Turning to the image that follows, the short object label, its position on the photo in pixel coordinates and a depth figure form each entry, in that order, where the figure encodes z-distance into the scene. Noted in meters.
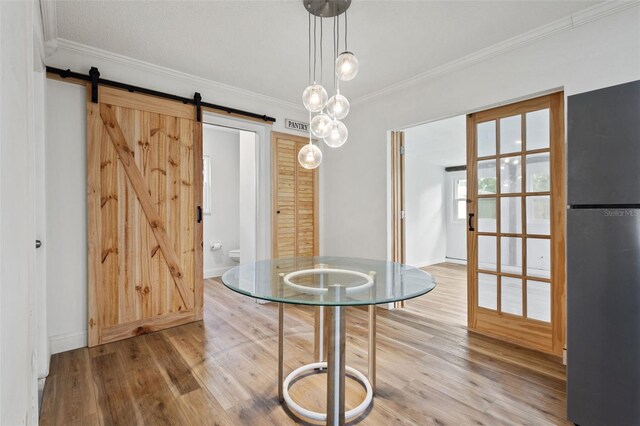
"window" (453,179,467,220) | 6.57
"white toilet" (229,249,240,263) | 4.91
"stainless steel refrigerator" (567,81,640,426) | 1.38
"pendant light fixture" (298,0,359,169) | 1.68
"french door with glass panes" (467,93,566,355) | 2.35
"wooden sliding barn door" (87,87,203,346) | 2.54
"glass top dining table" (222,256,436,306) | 1.25
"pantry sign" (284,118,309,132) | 3.87
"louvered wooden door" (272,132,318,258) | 3.76
